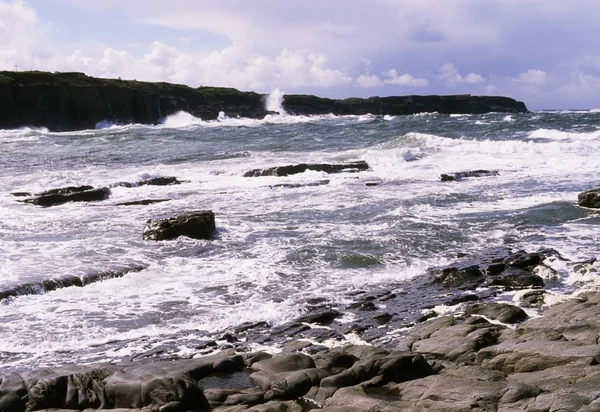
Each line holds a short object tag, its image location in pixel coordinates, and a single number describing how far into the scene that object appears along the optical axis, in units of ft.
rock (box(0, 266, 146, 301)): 37.42
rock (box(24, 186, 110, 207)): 71.31
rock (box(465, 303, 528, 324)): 31.94
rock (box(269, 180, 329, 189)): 80.64
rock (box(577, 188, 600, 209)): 59.11
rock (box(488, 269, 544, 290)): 38.09
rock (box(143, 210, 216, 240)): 51.49
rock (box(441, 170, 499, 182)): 83.51
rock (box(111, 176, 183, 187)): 84.16
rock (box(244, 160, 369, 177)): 90.84
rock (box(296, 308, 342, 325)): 33.35
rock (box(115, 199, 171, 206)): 70.08
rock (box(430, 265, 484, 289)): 39.01
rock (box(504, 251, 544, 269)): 41.75
